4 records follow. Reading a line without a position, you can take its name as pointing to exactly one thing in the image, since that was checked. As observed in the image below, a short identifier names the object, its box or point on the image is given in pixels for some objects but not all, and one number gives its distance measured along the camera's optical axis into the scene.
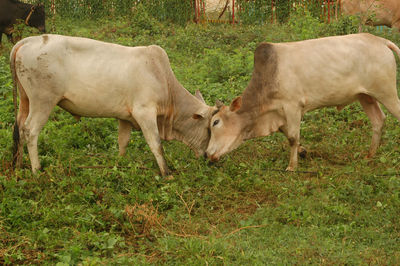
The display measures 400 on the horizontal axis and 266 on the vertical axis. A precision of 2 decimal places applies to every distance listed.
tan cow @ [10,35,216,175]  6.22
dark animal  12.75
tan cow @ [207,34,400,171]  6.95
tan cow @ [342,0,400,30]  12.69
